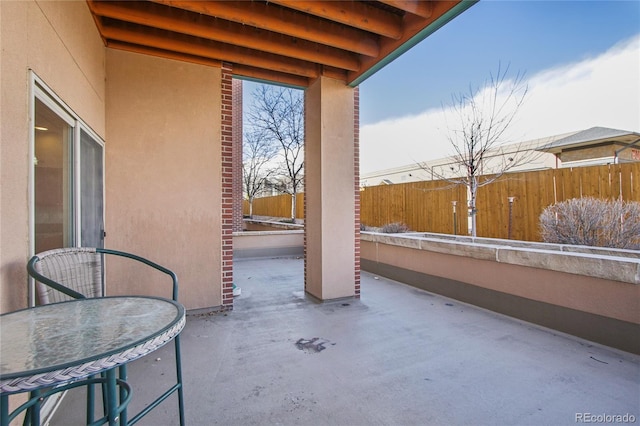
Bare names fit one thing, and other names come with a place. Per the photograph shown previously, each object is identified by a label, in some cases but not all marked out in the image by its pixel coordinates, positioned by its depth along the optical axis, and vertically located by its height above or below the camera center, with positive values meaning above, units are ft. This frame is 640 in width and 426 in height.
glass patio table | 2.86 -1.41
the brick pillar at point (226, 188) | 13.29 +1.26
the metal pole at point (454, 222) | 25.35 -0.69
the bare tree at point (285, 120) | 38.29 +12.42
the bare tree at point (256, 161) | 43.79 +8.62
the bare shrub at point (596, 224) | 13.53 -0.56
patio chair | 5.16 -1.17
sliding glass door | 6.14 +1.02
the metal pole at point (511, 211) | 21.47 +0.15
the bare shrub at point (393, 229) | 23.54 -1.13
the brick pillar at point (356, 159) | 15.21 +2.79
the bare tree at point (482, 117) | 19.13 +6.42
